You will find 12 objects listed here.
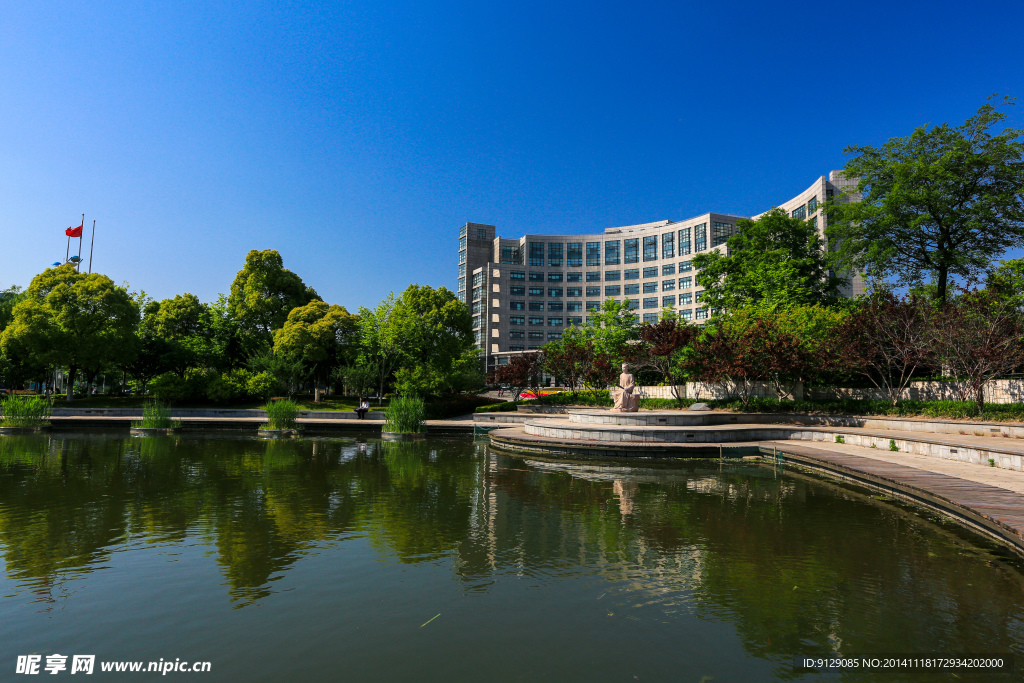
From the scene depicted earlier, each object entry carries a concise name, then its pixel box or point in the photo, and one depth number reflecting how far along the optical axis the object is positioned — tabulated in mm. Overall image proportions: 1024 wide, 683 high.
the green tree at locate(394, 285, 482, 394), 37406
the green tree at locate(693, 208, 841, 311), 37531
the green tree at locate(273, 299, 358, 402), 43531
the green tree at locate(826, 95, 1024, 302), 30797
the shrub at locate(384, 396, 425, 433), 23331
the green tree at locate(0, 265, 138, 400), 37781
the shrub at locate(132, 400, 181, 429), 24109
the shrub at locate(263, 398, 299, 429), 24438
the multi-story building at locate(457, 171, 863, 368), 100500
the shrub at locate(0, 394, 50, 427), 23469
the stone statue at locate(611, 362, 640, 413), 21422
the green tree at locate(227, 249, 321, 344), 50284
